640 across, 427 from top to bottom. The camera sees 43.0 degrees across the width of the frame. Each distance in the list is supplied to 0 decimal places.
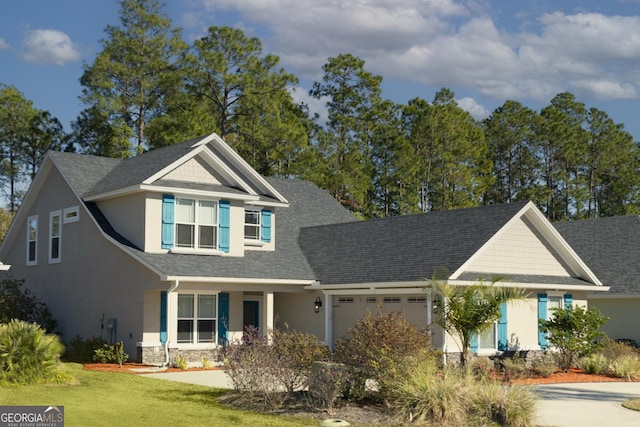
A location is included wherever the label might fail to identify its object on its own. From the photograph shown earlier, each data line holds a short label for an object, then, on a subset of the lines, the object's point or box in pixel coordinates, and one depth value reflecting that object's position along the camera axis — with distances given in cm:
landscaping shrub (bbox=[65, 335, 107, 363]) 2581
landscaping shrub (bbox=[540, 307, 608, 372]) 2514
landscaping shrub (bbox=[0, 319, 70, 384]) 1823
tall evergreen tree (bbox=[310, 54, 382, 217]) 5303
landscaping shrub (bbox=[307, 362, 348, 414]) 1530
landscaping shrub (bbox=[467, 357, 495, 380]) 1663
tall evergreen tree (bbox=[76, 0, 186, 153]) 4625
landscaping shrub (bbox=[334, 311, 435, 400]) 1574
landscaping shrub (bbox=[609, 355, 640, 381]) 2373
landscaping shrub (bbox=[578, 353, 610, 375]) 2447
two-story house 2556
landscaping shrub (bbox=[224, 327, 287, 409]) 1603
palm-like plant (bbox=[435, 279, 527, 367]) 2261
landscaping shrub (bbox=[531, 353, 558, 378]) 2370
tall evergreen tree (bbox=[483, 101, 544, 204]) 6078
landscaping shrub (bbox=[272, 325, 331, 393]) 1642
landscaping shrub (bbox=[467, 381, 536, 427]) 1442
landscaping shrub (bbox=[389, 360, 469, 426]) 1446
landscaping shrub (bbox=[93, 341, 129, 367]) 2483
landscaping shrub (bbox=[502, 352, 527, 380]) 2325
